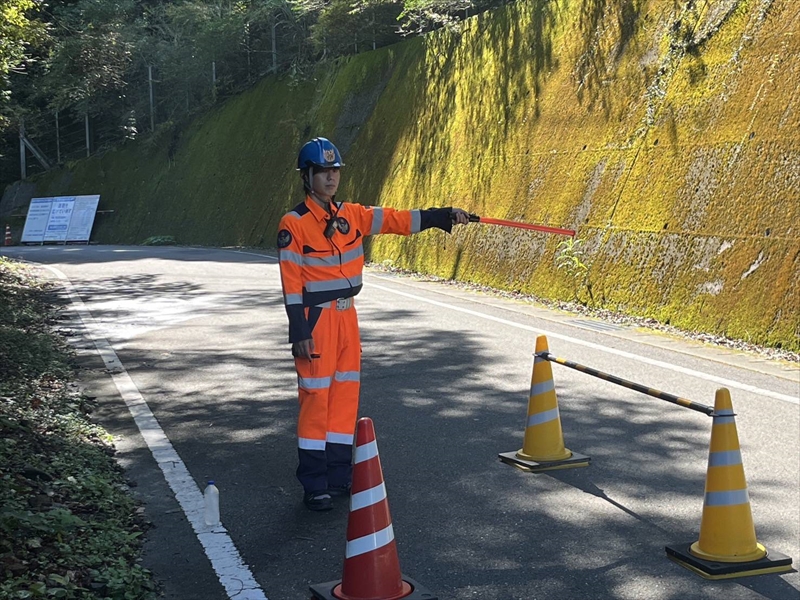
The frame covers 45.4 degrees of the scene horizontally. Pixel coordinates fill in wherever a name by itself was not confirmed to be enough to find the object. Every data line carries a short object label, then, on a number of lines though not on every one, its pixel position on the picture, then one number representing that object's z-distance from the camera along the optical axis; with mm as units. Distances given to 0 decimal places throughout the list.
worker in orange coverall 5449
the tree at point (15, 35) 15734
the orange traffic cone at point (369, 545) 3975
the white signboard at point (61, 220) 42938
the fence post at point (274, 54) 36056
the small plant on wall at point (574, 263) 13414
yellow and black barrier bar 4820
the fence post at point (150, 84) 43625
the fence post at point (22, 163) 49197
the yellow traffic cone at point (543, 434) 6090
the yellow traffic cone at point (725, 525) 4508
